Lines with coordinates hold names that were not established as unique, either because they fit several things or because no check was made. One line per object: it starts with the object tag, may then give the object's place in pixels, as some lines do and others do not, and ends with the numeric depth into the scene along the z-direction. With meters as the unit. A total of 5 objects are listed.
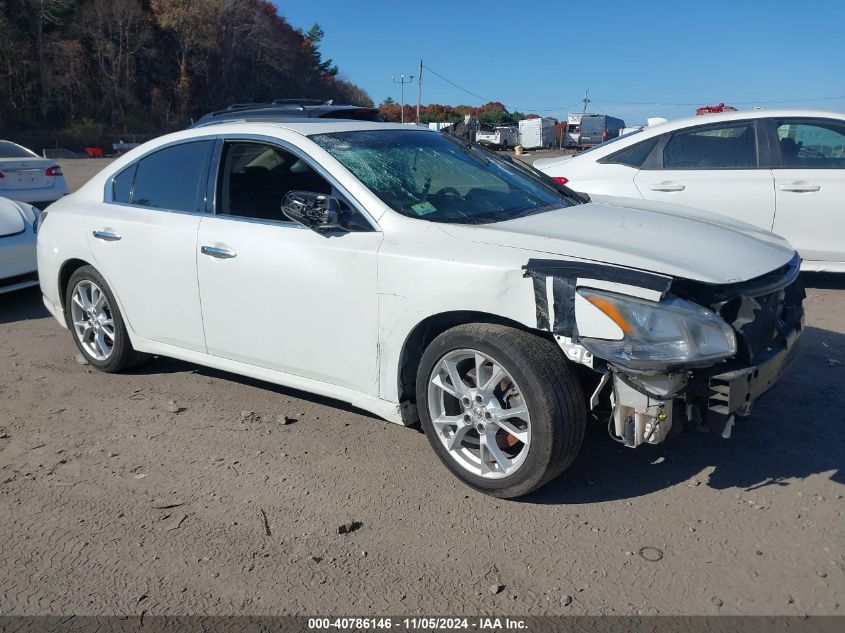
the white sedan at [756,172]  6.45
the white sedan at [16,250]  7.05
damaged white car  3.03
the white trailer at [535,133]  58.00
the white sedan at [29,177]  11.48
